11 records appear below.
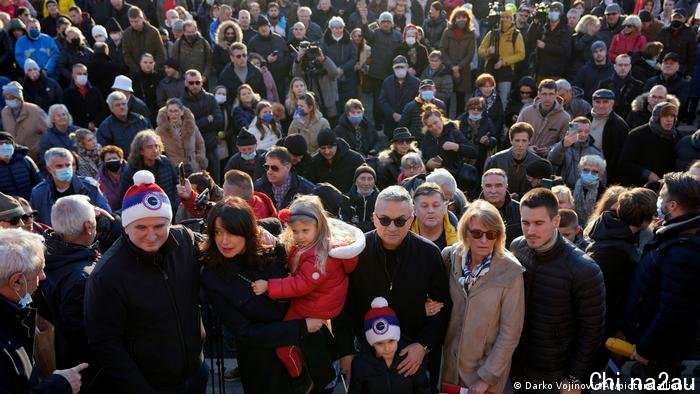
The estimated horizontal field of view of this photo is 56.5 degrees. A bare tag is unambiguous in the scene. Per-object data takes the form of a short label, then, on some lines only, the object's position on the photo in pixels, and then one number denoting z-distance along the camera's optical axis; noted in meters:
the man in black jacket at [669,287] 3.71
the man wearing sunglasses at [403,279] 3.77
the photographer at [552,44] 10.86
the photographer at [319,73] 10.47
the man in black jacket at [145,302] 3.26
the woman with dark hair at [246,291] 3.53
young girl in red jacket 3.60
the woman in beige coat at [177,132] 8.21
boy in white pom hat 3.64
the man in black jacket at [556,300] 3.67
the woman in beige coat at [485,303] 3.68
